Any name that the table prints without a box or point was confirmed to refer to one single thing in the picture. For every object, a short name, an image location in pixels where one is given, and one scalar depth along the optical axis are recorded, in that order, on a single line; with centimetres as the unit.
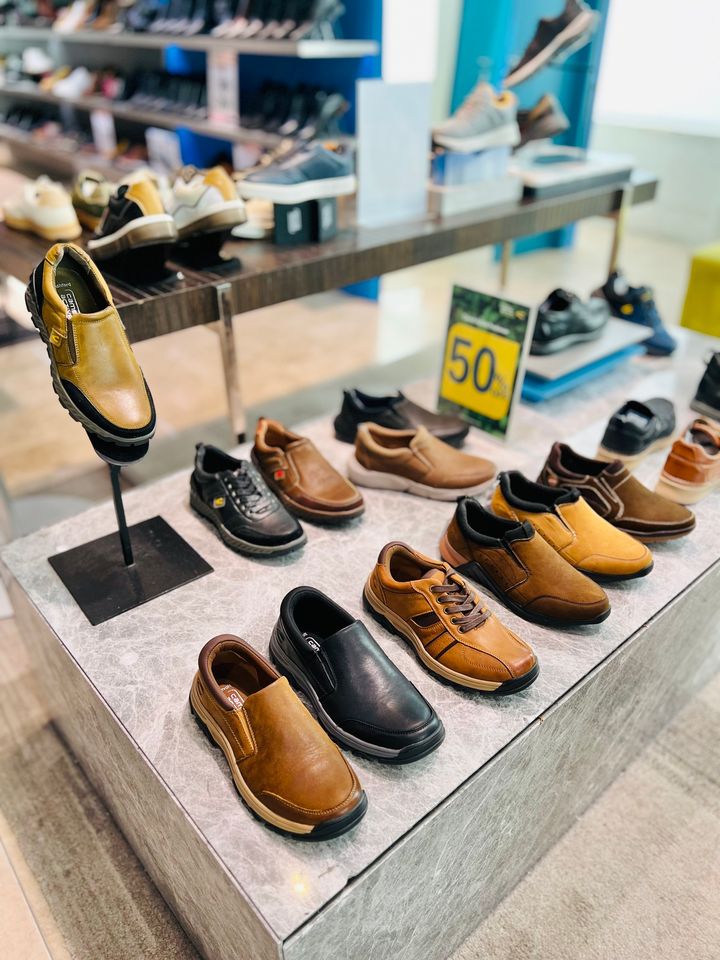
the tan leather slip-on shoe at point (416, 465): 145
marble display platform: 83
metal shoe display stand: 119
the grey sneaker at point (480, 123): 205
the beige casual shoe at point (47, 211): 178
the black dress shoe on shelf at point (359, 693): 91
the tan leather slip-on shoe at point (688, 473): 143
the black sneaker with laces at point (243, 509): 128
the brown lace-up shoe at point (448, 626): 101
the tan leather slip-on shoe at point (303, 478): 136
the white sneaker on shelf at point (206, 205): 155
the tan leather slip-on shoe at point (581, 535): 119
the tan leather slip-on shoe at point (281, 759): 82
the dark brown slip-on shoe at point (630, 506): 131
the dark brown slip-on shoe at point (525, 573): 112
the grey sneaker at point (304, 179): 171
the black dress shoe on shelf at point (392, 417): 159
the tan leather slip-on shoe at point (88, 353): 103
